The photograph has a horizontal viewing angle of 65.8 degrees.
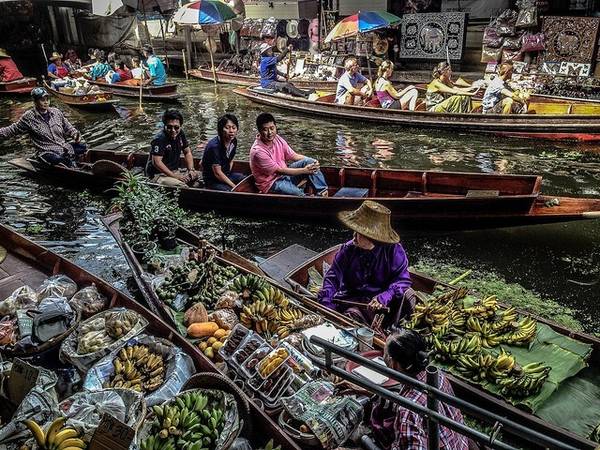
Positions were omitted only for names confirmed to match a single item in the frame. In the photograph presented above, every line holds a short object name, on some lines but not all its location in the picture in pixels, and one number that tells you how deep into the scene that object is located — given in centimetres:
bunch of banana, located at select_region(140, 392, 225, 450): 304
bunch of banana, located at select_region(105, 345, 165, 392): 378
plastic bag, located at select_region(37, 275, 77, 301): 502
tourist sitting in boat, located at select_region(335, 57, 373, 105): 1484
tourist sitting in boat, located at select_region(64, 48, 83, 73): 2158
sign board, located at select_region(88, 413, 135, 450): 282
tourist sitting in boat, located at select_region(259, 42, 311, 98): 1733
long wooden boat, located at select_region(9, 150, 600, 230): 676
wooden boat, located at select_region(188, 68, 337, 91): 1853
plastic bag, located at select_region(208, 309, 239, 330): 461
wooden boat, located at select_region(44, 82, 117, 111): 1667
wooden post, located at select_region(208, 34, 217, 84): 2152
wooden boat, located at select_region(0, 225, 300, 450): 331
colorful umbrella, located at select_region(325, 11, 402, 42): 1497
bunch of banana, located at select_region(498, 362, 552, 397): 359
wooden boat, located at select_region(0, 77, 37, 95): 1978
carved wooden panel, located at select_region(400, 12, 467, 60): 1791
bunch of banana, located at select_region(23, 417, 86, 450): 300
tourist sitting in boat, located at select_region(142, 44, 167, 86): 1858
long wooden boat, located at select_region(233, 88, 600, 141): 1195
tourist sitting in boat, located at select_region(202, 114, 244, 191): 792
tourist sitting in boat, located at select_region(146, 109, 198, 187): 840
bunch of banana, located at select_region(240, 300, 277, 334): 454
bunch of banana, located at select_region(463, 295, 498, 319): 435
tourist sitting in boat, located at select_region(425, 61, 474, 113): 1341
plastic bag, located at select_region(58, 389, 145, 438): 321
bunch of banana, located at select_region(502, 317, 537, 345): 410
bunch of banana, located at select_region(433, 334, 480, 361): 400
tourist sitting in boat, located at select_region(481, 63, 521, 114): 1265
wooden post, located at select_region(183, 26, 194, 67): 2542
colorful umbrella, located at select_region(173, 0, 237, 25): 1734
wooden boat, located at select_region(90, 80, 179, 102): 1809
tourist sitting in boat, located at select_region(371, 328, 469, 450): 265
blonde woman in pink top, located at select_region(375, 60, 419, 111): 1409
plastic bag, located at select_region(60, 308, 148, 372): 400
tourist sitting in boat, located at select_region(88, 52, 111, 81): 2028
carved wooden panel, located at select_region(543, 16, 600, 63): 1489
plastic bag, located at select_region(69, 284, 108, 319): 478
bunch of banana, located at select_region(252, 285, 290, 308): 479
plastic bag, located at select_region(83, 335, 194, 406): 367
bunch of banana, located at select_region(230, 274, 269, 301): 495
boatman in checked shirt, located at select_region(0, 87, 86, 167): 954
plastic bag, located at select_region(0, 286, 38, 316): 485
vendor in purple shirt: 459
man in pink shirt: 770
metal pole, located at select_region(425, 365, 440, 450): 196
